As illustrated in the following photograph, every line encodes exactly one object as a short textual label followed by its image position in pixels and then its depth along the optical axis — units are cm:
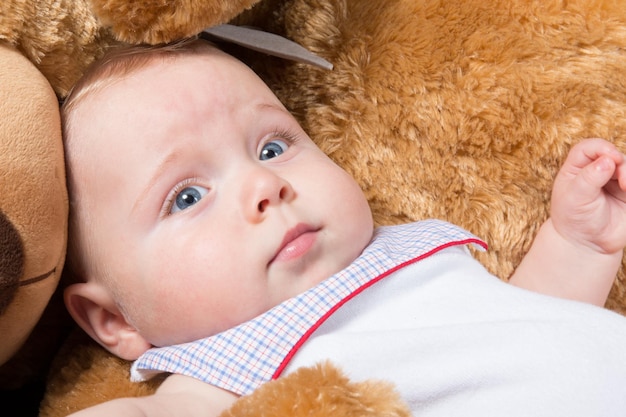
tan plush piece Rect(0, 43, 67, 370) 56
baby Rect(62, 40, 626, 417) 57
